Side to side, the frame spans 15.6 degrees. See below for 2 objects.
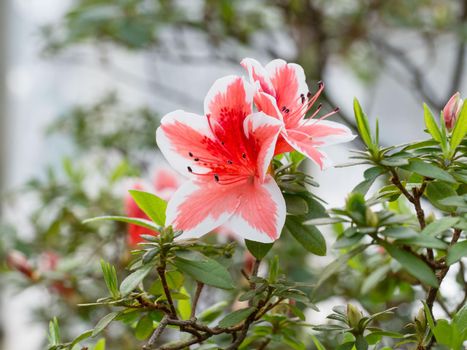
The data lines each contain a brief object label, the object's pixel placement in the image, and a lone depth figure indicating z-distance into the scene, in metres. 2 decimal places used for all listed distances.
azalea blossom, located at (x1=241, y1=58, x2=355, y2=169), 0.66
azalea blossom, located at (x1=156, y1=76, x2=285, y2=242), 0.67
